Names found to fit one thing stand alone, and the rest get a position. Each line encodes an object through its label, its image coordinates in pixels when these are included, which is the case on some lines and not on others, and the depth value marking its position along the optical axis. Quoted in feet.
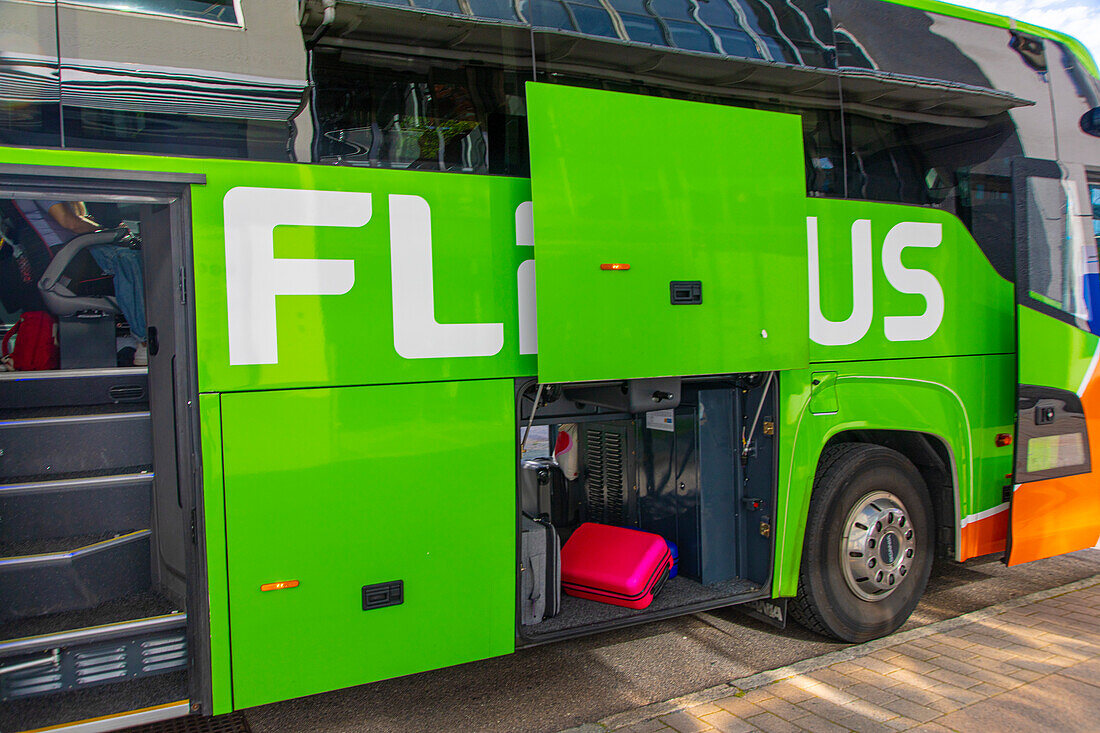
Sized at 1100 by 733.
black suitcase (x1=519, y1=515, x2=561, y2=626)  12.77
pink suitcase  14.06
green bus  9.84
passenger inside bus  16.94
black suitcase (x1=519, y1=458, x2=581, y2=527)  18.02
